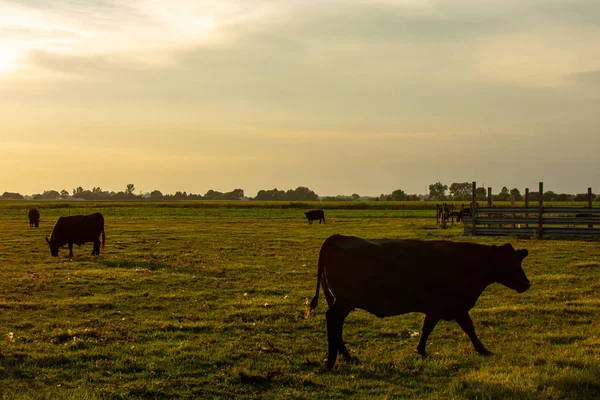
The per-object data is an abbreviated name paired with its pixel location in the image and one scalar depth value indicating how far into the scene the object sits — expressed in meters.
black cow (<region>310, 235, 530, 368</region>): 8.38
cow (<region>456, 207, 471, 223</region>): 49.80
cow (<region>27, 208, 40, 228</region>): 49.53
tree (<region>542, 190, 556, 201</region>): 171.75
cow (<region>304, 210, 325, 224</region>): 56.12
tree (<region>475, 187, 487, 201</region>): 184.38
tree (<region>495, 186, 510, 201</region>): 190.11
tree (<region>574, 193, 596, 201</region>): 161.50
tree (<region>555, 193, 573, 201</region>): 172.12
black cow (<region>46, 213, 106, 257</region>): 24.86
